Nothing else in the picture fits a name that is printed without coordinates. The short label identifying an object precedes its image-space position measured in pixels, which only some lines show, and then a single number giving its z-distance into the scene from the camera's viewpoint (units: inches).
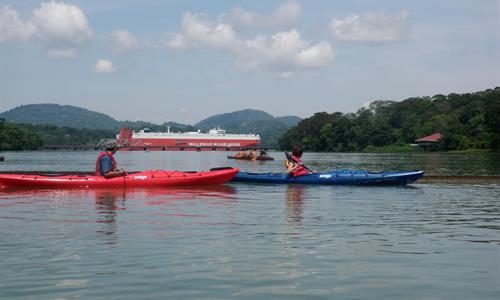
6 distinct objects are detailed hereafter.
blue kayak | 1028.5
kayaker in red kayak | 928.3
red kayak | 922.7
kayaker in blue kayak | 1025.8
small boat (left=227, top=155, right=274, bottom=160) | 3200.8
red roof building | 4744.1
